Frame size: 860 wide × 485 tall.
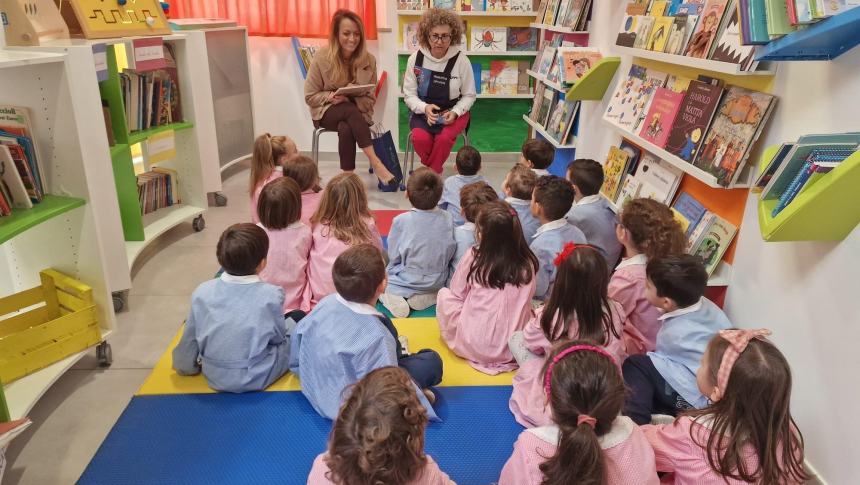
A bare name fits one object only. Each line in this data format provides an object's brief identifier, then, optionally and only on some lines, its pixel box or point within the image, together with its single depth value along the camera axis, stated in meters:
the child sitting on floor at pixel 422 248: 2.99
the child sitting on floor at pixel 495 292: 2.39
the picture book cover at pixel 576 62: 3.94
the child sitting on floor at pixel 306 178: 3.33
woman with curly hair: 4.52
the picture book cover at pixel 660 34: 2.90
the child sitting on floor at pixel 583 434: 1.39
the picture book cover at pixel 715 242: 2.51
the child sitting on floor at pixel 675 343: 2.04
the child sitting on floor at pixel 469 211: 3.03
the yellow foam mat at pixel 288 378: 2.31
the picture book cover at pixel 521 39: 5.41
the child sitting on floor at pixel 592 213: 3.18
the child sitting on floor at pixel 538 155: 3.84
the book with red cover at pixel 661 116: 2.89
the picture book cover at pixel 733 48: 2.25
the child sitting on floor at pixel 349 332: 1.98
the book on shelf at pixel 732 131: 2.30
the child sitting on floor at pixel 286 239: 2.74
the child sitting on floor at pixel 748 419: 1.47
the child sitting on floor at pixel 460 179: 3.67
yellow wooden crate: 2.12
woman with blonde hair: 4.50
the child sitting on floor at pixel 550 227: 2.78
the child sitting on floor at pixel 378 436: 1.26
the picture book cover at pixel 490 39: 5.37
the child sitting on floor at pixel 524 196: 3.19
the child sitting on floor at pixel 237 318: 2.15
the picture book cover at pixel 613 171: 3.43
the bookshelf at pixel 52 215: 2.09
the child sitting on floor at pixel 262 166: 3.52
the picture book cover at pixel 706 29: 2.51
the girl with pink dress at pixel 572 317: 2.05
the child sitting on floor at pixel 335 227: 2.81
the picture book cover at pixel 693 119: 2.60
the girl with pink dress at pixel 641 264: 2.45
